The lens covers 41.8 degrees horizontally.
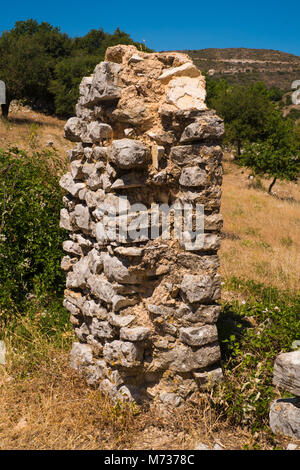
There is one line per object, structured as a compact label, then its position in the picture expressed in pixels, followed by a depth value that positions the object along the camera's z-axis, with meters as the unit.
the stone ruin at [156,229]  3.57
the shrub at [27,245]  5.62
